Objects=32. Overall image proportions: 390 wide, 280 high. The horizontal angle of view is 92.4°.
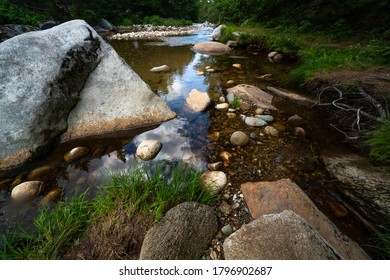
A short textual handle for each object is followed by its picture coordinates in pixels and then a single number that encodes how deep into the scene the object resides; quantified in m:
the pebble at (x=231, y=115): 3.34
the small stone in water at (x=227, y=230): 1.61
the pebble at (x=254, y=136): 2.80
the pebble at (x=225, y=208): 1.80
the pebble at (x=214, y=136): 2.82
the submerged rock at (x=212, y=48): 8.17
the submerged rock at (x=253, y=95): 3.68
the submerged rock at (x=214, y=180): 1.94
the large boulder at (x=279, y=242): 1.22
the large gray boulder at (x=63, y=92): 2.20
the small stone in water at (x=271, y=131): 2.87
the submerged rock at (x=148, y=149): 2.43
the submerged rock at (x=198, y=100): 3.56
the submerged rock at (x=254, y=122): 3.08
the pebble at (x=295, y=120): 3.16
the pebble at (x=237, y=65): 6.00
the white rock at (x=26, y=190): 1.88
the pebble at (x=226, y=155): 2.45
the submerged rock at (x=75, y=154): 2.38
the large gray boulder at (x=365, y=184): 1.67
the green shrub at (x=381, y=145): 1.94
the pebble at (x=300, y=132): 2.89
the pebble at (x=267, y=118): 3.20
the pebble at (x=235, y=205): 1.84
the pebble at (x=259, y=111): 3.39
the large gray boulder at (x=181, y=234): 1.33
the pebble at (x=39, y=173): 2.13
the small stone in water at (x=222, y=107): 3.54
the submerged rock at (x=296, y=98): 3.67
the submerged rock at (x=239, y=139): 2.65
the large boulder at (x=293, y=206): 1.50
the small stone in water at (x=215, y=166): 2.29
